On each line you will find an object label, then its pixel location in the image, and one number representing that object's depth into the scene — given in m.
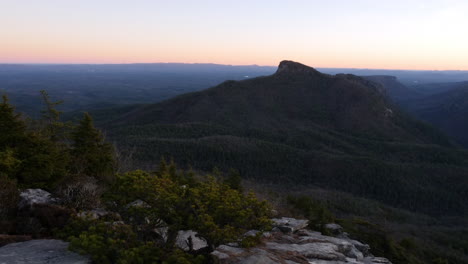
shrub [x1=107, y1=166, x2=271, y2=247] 8.49
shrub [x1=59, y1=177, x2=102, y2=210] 11.37
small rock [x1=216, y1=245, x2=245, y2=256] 8.98
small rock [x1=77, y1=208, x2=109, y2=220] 10.30
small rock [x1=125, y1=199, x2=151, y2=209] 9.52
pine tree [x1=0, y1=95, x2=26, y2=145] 15.95
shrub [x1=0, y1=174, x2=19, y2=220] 11.04
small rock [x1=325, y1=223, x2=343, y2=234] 17.98
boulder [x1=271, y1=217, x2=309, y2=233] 13.80
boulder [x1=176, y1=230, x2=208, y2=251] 9.54
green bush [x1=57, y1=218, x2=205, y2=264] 7.27
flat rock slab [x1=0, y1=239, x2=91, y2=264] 7.65
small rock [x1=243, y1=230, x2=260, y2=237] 11.96
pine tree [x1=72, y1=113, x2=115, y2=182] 18.73
